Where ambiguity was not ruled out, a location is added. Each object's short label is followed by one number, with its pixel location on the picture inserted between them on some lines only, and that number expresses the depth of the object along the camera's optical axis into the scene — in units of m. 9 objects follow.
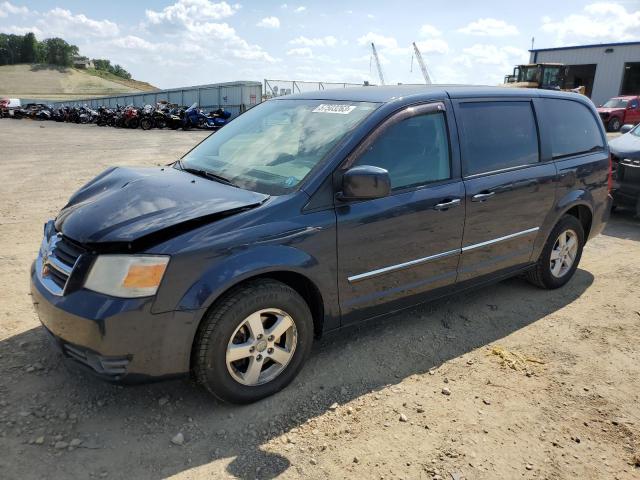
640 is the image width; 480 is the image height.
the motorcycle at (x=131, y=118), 28.22
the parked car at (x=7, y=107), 42.78
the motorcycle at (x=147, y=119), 27.52
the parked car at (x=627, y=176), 7.16
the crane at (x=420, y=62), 84.56
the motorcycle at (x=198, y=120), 26.48
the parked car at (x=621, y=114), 23.66
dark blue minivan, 2.55
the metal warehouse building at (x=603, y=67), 36.78
